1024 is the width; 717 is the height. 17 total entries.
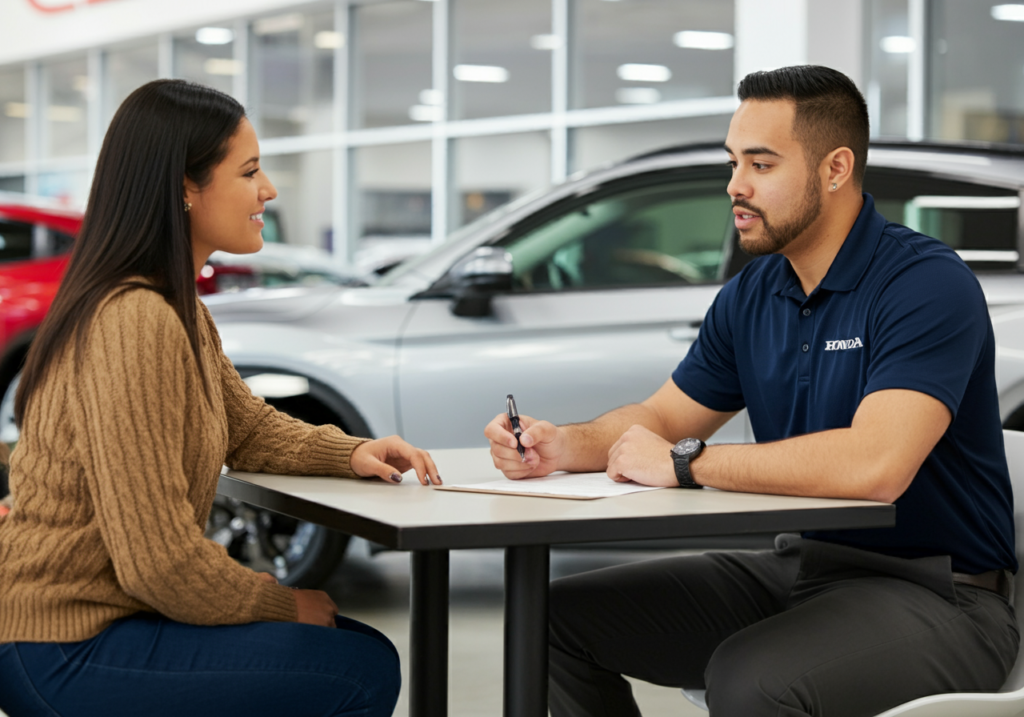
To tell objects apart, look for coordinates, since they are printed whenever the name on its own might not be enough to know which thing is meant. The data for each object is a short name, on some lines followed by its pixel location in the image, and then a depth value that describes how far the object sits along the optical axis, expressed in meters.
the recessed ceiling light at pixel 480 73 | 9.58
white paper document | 1.78
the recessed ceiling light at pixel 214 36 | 11.73
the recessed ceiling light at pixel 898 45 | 7.24
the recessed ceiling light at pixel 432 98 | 9.88
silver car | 3.70
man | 1.75
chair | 1.66
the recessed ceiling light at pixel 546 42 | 9.06
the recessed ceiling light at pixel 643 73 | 8.78
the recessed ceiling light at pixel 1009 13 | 7.06
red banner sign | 12.95
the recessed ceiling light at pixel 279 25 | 11.03
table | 1.47
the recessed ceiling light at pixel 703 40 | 8.30
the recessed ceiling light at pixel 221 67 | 11.75
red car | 5.68
